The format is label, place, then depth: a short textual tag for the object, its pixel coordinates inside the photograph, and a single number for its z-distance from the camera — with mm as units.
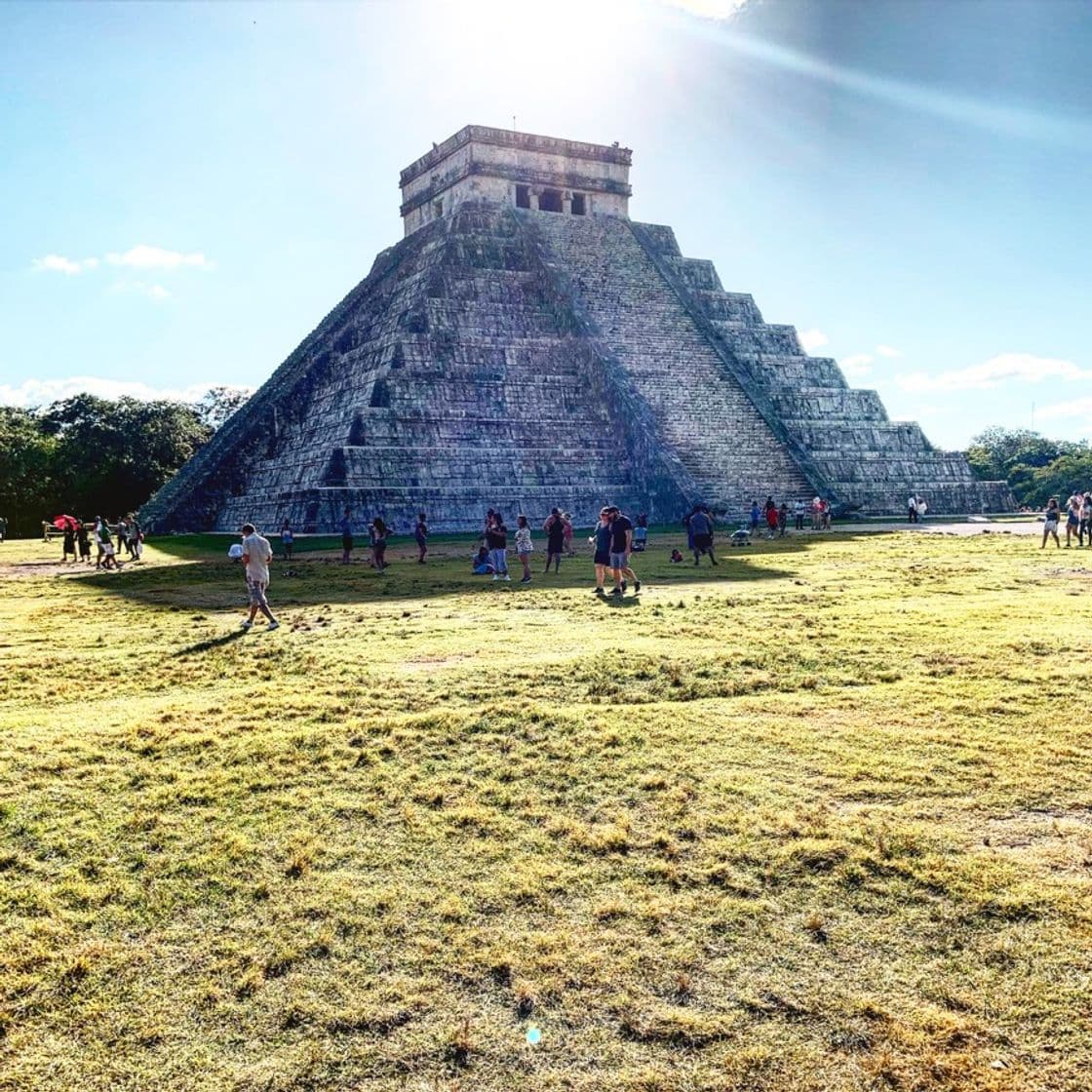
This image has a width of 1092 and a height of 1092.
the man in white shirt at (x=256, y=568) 13215
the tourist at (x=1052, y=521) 22422
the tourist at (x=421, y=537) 21484
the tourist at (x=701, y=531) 19375
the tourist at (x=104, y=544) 22250
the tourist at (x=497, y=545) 17688
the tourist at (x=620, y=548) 15477
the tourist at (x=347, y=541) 22438
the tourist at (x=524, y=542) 17859
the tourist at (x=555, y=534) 19188
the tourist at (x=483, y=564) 18953
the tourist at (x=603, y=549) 15758
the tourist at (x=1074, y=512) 23312
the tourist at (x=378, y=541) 20281
